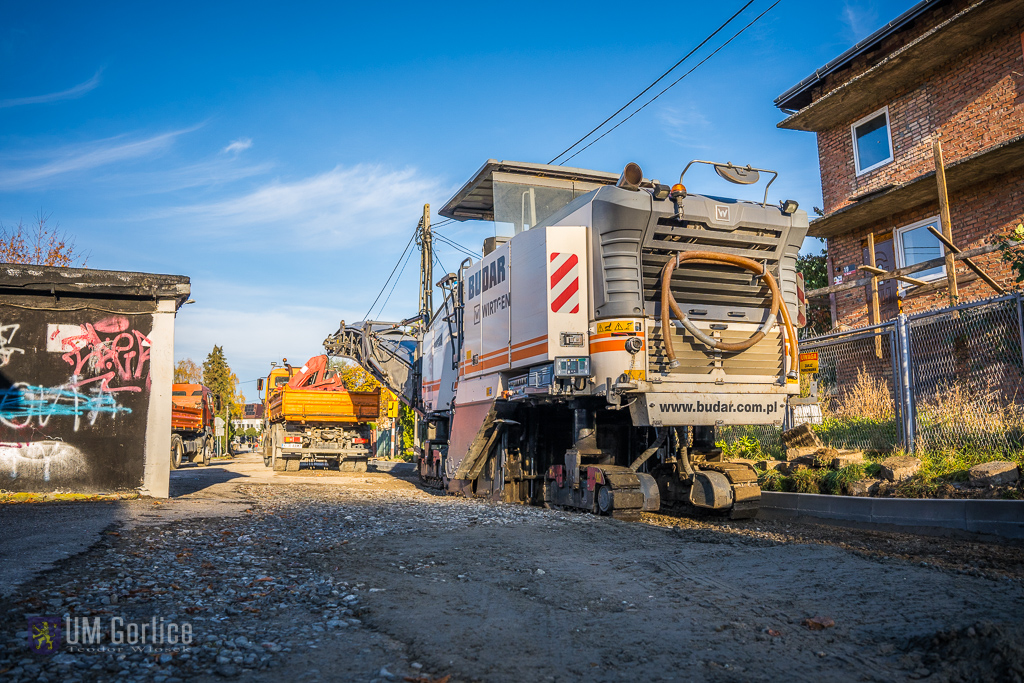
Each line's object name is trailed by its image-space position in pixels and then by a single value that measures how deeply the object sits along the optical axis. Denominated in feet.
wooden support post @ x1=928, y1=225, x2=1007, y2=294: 37.35
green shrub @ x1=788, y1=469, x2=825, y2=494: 32.19
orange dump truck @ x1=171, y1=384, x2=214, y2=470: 90.38
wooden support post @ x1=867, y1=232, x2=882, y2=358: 50.08
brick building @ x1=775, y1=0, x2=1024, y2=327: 45.29
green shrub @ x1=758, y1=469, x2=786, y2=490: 33.95
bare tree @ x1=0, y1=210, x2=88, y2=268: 71.41
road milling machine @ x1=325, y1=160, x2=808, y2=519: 27.43
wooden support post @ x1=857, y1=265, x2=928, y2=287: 46.24
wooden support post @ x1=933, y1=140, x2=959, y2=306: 43.70
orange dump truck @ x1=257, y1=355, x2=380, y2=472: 74.69
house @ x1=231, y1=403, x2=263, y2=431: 235.09
